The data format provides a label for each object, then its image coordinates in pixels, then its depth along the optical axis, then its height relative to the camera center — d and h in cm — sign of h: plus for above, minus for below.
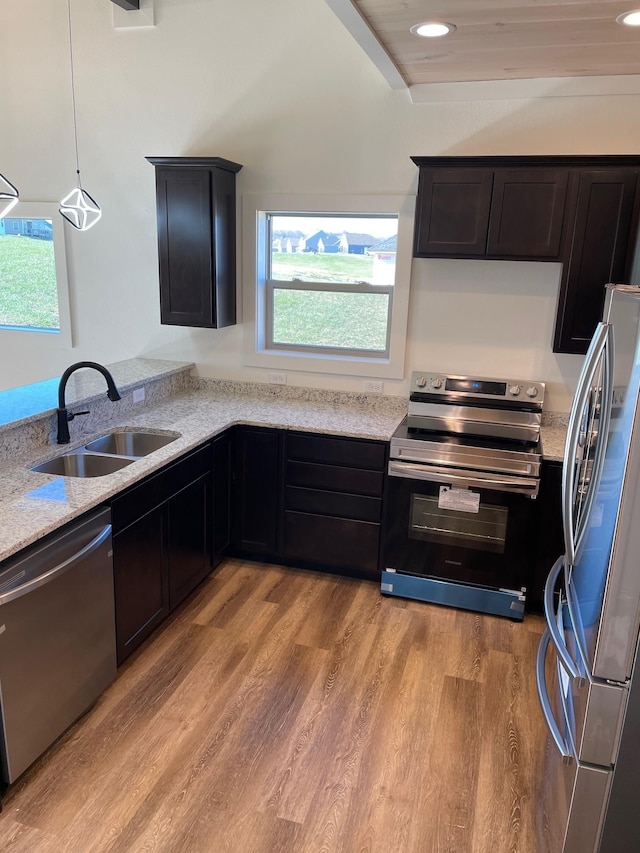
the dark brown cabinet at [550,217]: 293 +40
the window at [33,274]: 417 +4
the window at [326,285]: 365 +4
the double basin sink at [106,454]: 279 -82
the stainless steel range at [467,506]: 304 -105
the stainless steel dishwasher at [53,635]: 189 -119
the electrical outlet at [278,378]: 395 -57
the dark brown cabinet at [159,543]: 250 -116
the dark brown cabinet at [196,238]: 348 +27
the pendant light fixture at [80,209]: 350 +43
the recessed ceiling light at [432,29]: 232 +101
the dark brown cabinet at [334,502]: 329 -115
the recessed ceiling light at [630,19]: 217 +101
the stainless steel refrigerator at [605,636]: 150 -87
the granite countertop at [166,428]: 207 -74
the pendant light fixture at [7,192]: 250 +36
